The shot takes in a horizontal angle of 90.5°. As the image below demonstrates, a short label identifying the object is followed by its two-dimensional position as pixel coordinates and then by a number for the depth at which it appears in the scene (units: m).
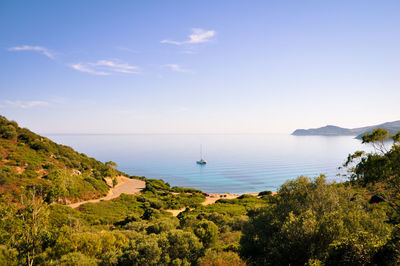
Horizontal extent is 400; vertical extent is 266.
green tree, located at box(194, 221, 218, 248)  15.25
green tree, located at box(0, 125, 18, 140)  41.44
